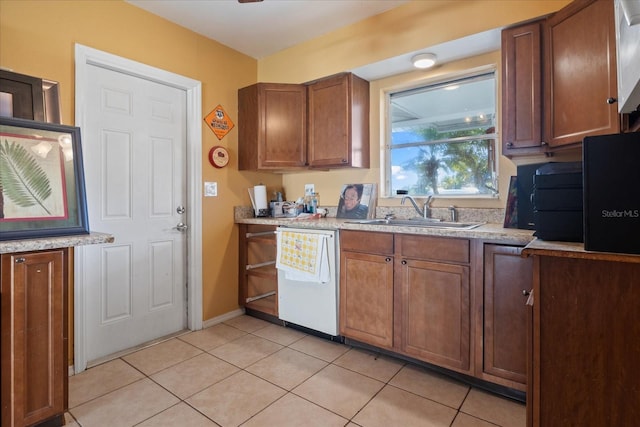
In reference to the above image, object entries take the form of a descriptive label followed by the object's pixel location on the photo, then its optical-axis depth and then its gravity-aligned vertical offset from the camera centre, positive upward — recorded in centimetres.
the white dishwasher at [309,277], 253 -51
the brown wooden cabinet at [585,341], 119 -48
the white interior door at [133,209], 235 +3
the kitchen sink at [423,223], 232 -9
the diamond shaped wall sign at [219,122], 302 +82
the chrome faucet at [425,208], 266 +2
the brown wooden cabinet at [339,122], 284 +77
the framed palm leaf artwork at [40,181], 152 +15
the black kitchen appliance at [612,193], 117 +6
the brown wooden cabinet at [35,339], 147 -57
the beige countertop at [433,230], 181 -12
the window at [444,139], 255 +58
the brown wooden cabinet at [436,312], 199 -62
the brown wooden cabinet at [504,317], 182 -58
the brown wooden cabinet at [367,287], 228 -53
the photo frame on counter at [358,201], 297 +9
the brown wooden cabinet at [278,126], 309 +78
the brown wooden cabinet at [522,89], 203 +73
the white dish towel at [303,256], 253 -34
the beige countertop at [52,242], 141 -13
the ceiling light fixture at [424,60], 249 +111
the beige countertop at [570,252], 117 -16
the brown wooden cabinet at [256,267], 317 -52
